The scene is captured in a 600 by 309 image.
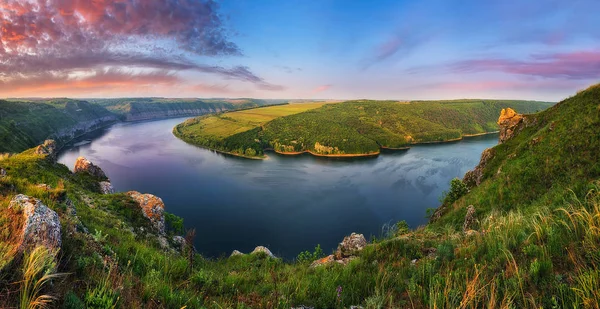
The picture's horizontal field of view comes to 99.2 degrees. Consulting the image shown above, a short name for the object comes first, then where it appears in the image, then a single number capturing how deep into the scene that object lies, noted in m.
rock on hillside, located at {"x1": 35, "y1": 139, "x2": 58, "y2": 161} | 22.65
